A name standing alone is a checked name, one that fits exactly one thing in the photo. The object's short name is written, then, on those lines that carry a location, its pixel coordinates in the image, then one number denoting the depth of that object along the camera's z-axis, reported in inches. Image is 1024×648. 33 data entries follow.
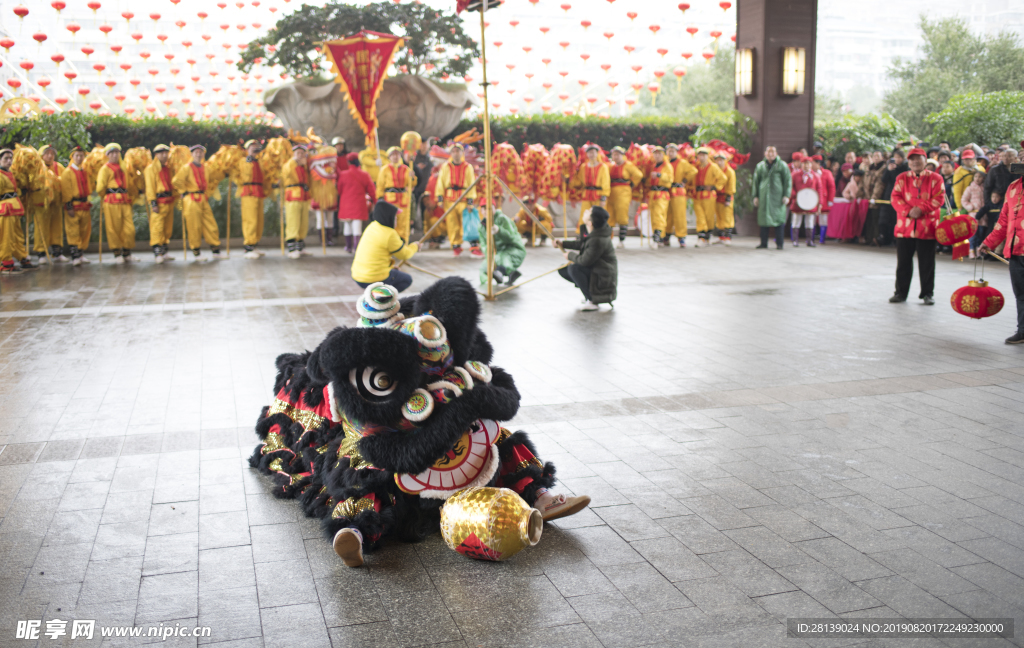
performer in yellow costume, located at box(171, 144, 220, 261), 521.7
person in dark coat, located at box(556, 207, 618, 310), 348.2
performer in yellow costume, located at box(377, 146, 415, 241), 563.2
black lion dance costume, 125.3
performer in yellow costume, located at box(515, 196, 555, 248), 618.8
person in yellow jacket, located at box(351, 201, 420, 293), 303.0
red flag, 483.5
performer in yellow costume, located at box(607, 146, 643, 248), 599.8
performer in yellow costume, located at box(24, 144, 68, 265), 492.7
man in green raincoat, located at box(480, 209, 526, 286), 407.5
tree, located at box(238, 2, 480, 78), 680.4
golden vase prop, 123.4
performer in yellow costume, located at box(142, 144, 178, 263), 521.3
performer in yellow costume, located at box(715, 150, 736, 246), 621.9
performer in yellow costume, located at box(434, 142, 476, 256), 562.9
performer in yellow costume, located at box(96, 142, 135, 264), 511.4
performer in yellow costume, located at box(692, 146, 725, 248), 614.5
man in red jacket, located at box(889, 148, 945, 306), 337.7
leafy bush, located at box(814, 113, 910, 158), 709.9
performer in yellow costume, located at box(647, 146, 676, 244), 606.9
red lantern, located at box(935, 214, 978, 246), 310.7
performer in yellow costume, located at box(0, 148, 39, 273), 458.0
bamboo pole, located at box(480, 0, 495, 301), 333.1
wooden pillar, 657.1
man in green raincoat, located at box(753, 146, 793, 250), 600.7
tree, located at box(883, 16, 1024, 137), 1002.1
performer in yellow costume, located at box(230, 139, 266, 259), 544.7
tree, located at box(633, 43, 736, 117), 1253.1
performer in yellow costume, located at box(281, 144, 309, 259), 547.5
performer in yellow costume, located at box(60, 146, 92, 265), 506.0
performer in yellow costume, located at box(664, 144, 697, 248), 613.3
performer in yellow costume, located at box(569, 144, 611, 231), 587.5
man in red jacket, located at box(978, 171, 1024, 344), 277.4
